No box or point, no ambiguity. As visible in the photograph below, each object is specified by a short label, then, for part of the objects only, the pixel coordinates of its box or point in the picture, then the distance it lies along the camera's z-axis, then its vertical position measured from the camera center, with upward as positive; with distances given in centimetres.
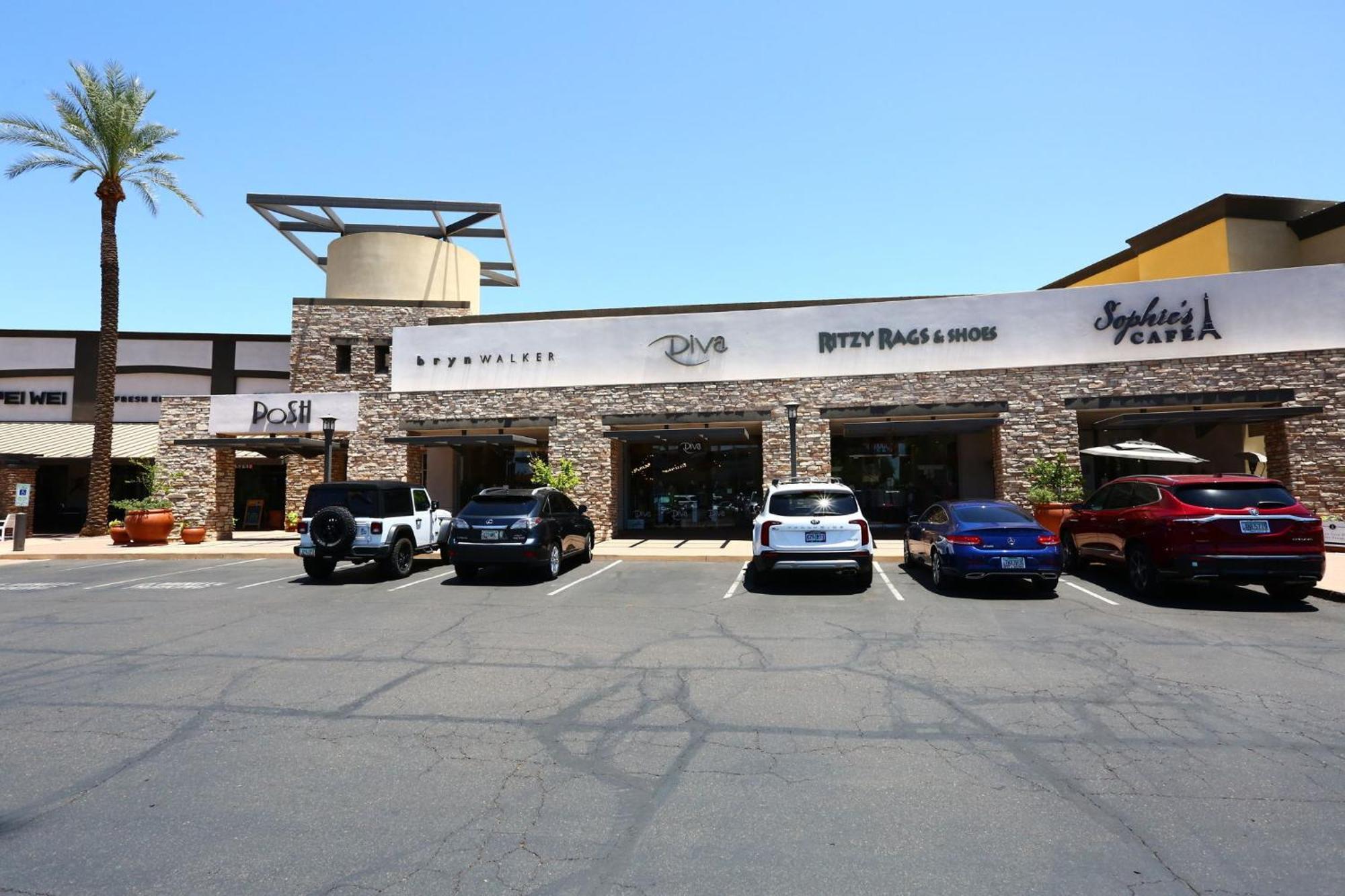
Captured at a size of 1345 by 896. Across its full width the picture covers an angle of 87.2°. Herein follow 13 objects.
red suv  930 -69
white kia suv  1108 -70
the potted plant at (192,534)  2152 -109
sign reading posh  2358 +288
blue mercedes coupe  1041 -89
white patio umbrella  1798 +84
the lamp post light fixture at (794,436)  1895 +147
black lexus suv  1237 -69
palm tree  2220 +1119
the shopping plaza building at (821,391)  1922 +298
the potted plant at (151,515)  2042 -44
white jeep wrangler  1254 -56
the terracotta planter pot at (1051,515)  1708 -70
